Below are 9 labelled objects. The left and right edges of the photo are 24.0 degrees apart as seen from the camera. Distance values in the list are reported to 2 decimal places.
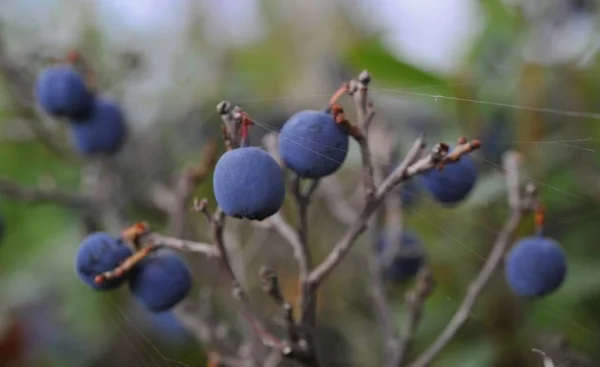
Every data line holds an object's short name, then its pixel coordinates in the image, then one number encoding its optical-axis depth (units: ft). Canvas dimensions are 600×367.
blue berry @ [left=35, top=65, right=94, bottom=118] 0.70
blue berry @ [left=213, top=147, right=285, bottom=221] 0.52
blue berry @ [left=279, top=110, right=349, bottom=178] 0.55
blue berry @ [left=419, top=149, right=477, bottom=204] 0.60
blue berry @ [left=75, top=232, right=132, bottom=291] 0.59
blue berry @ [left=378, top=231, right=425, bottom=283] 0.72
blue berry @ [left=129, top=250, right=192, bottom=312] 0.59
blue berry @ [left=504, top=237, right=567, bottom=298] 0.60
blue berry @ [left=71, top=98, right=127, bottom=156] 0.72
